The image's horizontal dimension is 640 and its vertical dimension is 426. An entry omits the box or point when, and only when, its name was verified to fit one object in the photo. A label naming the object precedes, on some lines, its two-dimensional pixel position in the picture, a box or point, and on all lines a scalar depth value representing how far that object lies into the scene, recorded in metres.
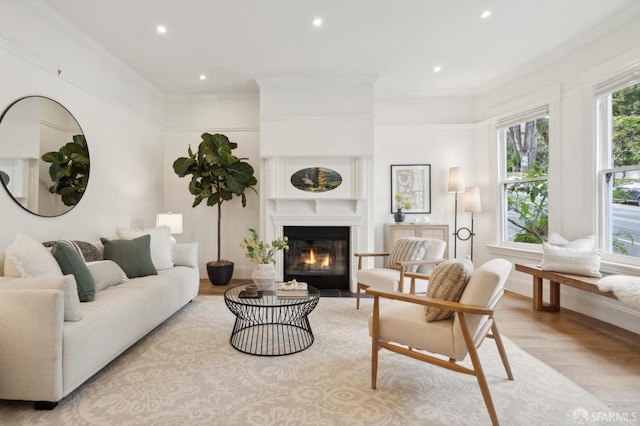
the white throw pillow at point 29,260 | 2.01
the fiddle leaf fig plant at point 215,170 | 4.31
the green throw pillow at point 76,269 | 2.21
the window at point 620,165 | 2.96
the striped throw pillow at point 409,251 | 3.28
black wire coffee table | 2.39
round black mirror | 2.52
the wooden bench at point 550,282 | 3.00
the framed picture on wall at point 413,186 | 4.84
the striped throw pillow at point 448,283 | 1.79
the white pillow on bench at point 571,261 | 2.98
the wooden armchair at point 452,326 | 1.64
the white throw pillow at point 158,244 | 3.36
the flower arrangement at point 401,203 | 4.66
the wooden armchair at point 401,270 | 3.04
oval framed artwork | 4.38
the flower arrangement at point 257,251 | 2.76
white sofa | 1.66
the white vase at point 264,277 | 2.70
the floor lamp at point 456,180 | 4.58
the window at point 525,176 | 3.95
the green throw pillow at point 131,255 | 2.95
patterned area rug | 1.66
